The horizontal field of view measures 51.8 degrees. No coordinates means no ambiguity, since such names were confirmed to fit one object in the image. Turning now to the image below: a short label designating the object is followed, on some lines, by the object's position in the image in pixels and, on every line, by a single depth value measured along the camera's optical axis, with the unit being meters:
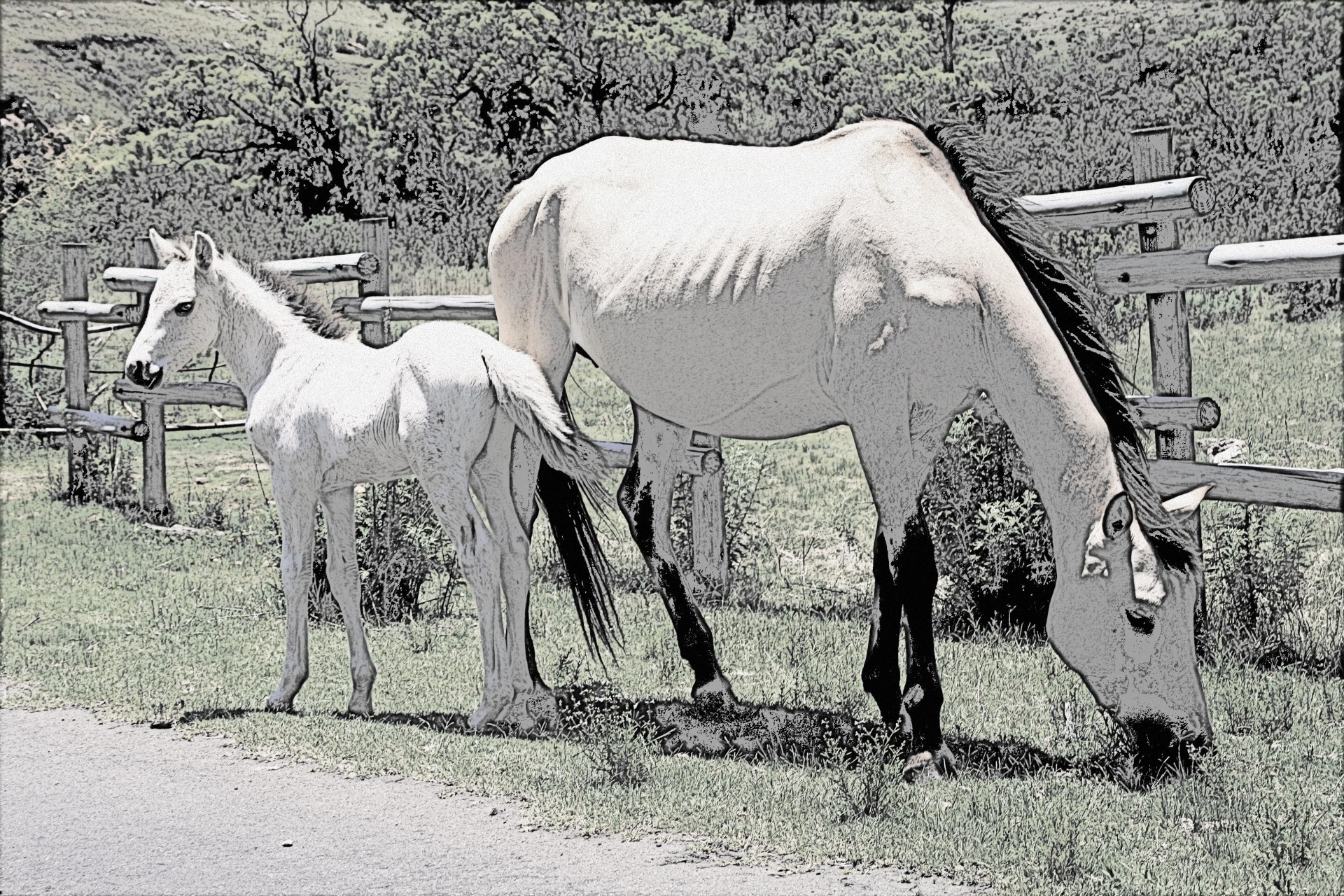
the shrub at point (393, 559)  8.77
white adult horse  4.94
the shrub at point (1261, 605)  7.06
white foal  5.88
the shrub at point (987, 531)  7.82
